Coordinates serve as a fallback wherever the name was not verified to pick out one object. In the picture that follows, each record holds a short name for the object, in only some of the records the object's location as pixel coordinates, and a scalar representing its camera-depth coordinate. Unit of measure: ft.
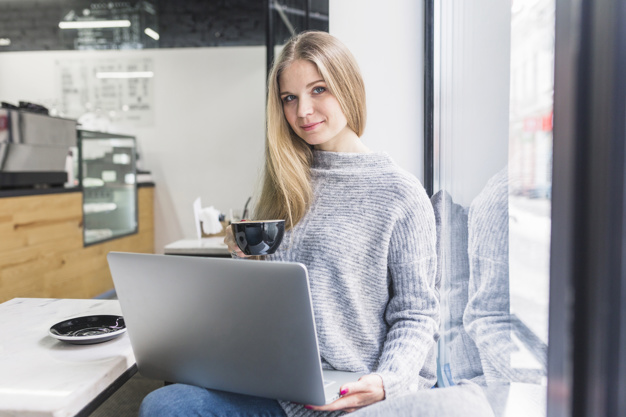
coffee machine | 9.64
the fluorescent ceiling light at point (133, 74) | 17.81
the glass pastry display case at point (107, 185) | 13.04
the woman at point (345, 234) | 3.29
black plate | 3.05
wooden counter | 9.67
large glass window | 2.15
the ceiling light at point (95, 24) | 17.40
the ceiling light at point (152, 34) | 17.61
